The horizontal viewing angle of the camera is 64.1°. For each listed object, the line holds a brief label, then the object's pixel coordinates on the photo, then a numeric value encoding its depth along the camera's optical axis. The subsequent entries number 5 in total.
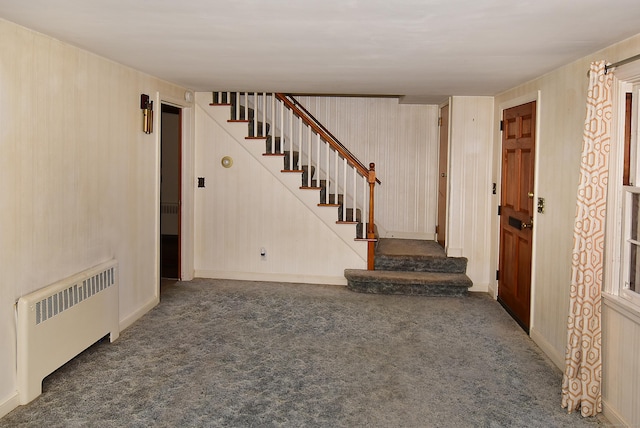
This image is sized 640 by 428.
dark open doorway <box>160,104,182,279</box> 8.75
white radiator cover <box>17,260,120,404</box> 3.11
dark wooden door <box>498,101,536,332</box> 4.66
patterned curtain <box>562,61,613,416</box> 2.99
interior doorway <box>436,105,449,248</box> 6.50
